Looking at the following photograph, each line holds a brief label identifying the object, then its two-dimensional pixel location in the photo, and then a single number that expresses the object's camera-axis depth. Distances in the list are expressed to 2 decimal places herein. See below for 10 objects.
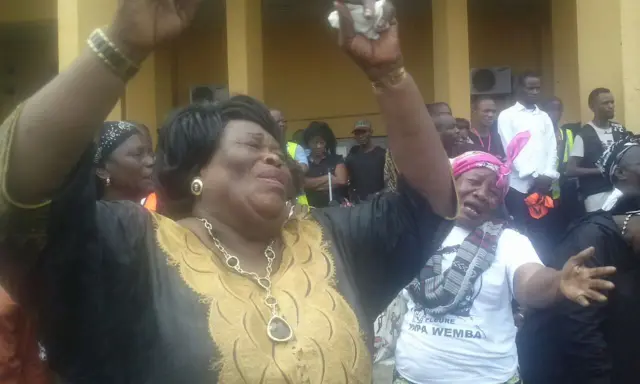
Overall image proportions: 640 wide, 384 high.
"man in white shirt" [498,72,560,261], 6.00
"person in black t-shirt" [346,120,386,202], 7.13
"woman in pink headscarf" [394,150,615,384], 3.04
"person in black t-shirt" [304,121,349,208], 7.14
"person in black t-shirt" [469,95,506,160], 6.72
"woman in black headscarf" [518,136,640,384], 3.22
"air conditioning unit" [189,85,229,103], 9.86
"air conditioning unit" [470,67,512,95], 9.86
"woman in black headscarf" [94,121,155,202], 3.50
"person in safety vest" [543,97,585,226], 6.21
